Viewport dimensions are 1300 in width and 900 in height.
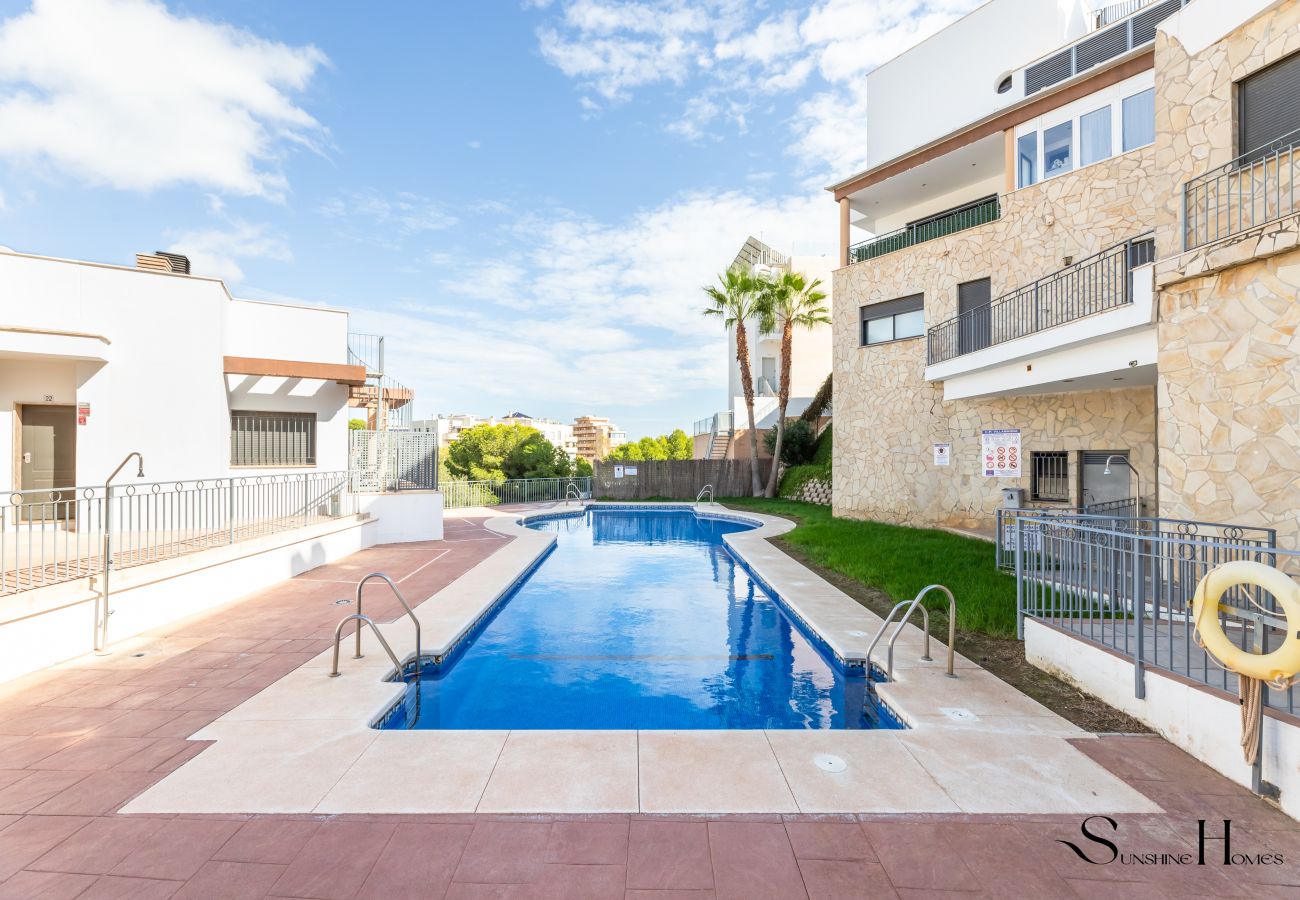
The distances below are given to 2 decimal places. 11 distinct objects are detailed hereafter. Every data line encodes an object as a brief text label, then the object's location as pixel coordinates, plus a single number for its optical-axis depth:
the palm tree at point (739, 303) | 23.55
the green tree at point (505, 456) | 33.56
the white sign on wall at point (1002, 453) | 13.70
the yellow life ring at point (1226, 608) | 2.96
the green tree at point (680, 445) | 67.06
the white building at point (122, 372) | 10.49
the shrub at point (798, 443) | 24.75
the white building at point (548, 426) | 149.12
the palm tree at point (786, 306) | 23.20
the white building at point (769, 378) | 30.03
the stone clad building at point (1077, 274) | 5.80
